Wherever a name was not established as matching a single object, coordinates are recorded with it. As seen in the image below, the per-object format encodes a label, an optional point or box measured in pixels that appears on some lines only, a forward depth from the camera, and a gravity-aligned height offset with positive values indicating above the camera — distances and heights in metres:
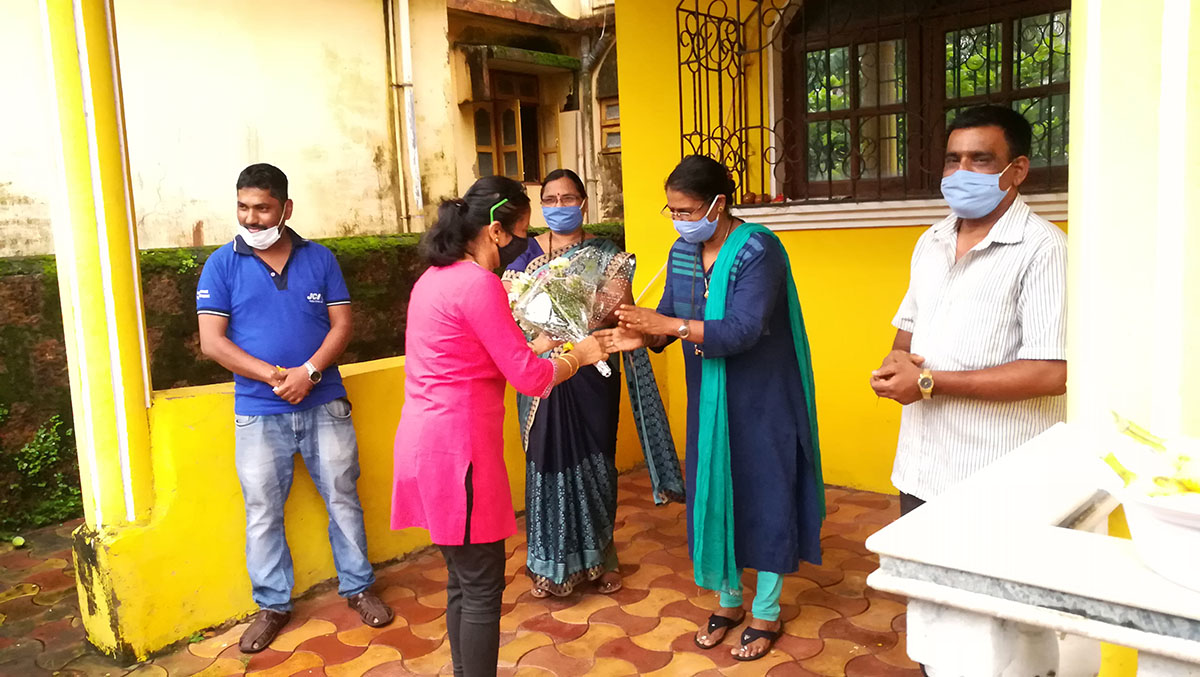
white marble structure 1.02 -0.47
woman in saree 3.46 -0.92
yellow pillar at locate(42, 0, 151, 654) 3.06 -0.14
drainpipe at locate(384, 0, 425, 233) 9.40 +1.49
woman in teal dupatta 2.89 -0.61
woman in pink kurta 2.42 -0.46
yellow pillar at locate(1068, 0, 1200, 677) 1.37 -0.01
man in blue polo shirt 3.29 -0.49
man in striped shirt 2.24 -0.30
